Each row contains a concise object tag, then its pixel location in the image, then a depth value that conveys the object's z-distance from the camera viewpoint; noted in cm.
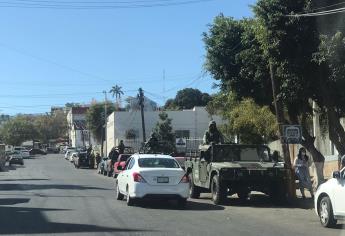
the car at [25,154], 9946
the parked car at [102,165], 4455
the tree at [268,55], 1752
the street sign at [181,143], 4659
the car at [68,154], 8915
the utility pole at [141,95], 5782
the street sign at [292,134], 1919
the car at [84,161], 6094
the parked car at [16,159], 7194
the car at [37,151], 12744
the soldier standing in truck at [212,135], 2195
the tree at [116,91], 13335
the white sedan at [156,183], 1752
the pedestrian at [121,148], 4156
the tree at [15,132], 15350
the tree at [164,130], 5700
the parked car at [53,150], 15127
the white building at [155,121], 7156
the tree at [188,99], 10967
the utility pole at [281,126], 1908
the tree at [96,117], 10450
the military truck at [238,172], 1844
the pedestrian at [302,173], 1989
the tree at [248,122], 3544
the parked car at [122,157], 3658
